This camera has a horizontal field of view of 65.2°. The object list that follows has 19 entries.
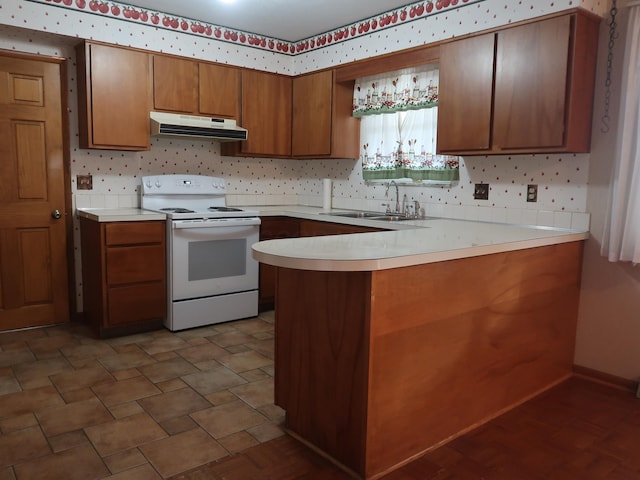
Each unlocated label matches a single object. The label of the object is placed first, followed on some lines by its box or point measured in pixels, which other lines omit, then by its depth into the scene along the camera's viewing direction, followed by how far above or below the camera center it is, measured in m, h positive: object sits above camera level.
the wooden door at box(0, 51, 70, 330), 3.64 -0.15
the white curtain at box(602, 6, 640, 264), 2.70 +0.16
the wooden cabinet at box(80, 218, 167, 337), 3.56 -0.72
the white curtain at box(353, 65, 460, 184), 3.80 +0.45
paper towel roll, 4.64 -0.11
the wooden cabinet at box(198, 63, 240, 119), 4.23 +0.75
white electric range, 3.77 -0.60
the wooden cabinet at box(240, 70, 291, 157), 4.51 +0.61
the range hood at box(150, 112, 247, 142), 3.90 +0.41
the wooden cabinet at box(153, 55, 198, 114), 3.98 +0.75
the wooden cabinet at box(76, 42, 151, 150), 3.70 +0.59
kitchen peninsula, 1.93 -0.66
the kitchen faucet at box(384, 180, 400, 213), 4.12 -0.09
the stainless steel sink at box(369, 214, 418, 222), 3.92 -0.28
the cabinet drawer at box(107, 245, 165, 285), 3.58 -0.64
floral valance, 3.79 +0.72
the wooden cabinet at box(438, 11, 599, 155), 2.79 +0.57
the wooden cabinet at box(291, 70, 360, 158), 4.37 +0.55
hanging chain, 2.86 +0.71
